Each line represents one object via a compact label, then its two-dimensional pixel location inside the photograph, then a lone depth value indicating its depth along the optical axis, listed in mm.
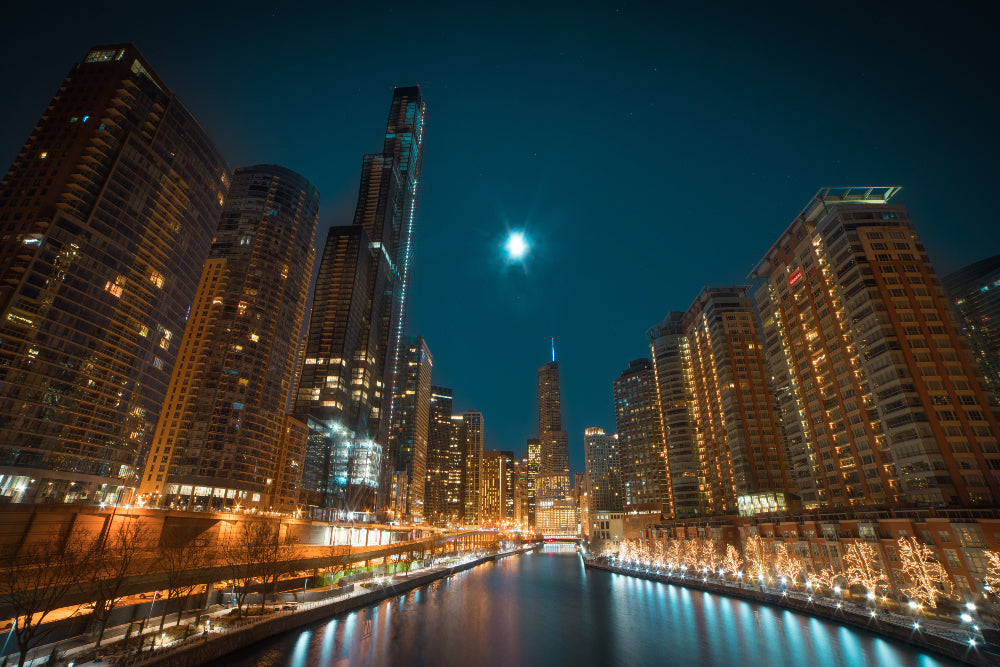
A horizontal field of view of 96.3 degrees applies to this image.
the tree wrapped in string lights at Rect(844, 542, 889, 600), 60131
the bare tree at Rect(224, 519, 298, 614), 51406
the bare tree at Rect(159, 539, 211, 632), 41125
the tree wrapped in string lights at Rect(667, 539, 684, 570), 103188
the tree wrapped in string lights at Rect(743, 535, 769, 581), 77750
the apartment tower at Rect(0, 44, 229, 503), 85500
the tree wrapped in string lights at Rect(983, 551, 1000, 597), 47975
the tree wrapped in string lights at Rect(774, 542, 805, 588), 71875
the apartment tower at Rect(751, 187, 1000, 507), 72000
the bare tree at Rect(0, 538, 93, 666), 28938
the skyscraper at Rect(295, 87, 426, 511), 185475
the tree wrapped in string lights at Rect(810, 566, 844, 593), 63344
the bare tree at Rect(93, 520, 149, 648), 35816
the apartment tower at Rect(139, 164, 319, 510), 138462
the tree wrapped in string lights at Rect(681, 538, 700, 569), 95625
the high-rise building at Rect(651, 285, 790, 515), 125750
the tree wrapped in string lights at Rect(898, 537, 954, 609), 51969
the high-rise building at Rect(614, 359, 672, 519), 177500
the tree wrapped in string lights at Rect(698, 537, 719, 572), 90500
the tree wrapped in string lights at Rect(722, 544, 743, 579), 84844
